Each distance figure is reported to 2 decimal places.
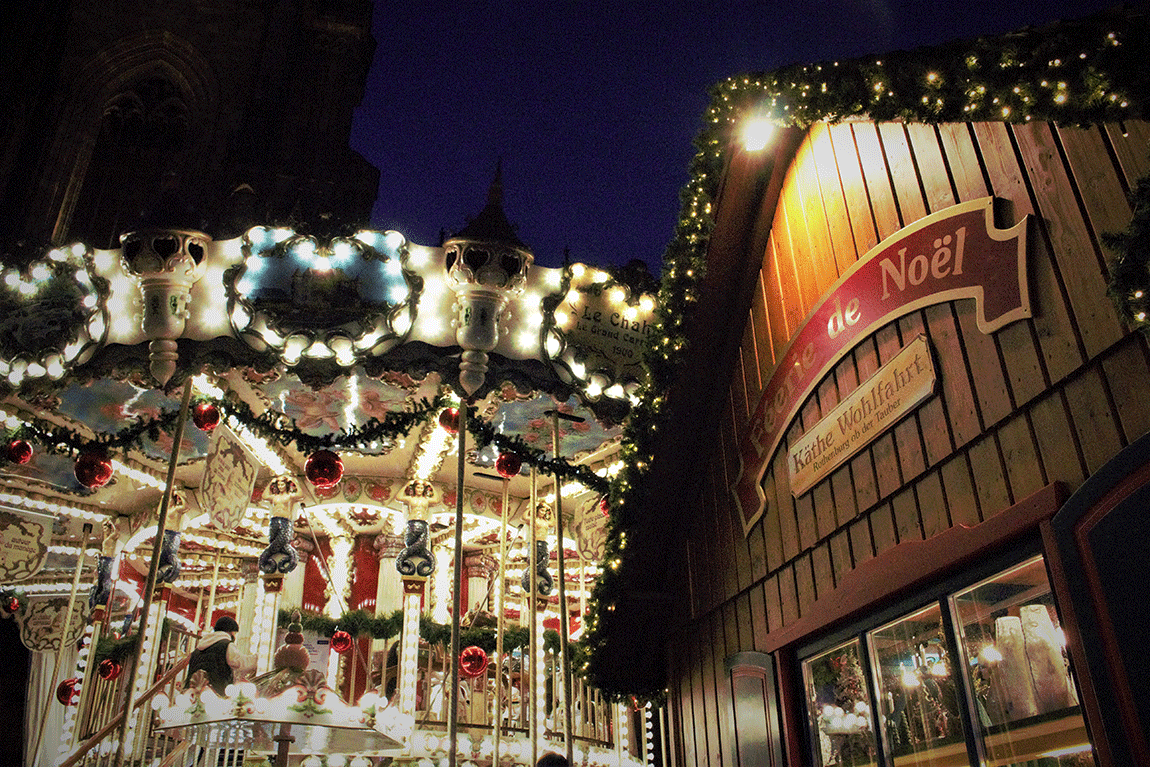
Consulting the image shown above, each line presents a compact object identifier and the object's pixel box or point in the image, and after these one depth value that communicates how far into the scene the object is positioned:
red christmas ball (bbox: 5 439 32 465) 6.85
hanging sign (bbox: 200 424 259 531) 6.91
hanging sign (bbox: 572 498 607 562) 8.59
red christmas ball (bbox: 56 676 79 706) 11.91
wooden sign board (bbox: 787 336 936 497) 3.23
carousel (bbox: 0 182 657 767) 6.02
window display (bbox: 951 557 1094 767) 2.48
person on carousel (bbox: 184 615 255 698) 4.88
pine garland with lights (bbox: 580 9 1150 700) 2.30
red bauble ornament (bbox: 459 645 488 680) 9.98
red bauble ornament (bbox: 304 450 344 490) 6.62
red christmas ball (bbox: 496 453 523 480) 6.91
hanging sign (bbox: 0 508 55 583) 10.24
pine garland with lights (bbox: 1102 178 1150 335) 2.09
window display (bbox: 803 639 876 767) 3.54
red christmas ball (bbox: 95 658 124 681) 10.49
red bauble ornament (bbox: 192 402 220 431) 6.91
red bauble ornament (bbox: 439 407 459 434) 7.20
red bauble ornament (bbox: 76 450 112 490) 6.91
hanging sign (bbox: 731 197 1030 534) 2.85
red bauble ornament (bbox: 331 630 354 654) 10.85
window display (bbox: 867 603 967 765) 3.01
